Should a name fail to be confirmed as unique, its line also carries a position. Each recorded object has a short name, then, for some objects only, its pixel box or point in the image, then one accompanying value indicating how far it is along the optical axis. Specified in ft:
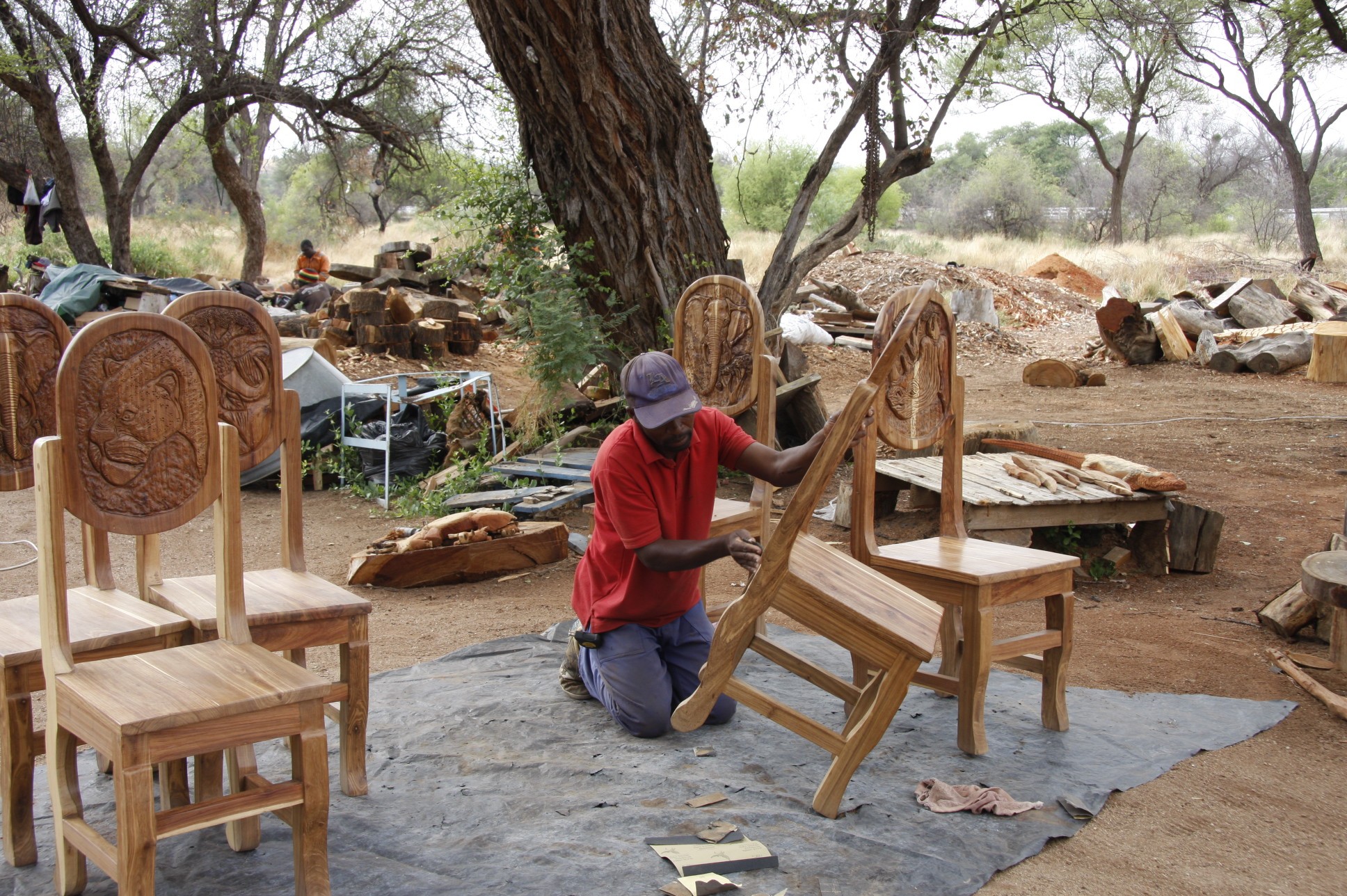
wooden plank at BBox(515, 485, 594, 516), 21.52
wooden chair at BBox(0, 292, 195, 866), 8.43
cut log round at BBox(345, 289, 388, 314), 39.06
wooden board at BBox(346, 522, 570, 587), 18.45
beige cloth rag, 9.51
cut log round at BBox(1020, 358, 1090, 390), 40.40
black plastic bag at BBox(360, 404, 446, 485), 26.05
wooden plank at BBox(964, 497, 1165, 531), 17.16
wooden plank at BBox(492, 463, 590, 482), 23.32
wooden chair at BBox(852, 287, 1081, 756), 10.73
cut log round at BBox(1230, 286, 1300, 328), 47.96
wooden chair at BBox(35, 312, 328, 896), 7.11
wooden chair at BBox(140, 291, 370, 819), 9.43
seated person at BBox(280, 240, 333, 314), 50.37
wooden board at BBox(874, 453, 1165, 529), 17.11
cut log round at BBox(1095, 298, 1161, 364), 44.09
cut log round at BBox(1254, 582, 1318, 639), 14.87
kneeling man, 10.23
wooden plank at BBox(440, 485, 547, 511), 22.35
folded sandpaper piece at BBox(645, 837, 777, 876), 8.30
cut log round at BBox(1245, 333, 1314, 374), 40.60
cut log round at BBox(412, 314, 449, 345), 39.81
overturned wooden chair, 8.98
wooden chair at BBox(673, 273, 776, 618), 14.60
